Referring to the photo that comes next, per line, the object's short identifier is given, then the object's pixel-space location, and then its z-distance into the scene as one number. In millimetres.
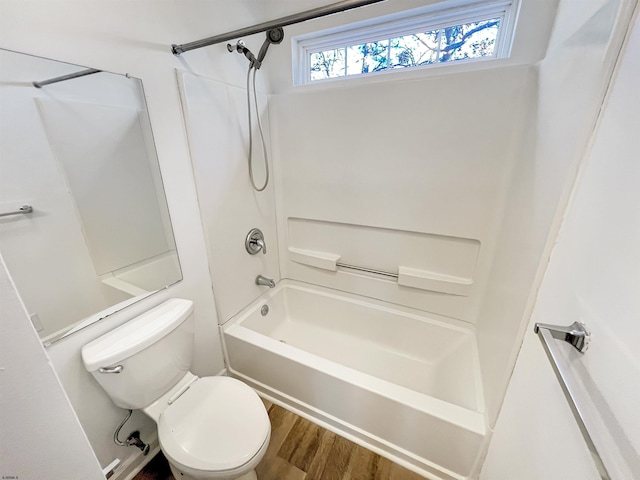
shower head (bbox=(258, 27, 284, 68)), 1079
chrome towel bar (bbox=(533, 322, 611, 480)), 421
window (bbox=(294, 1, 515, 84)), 1323
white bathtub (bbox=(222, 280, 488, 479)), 1171
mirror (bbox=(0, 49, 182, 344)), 822
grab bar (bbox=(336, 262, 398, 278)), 1786
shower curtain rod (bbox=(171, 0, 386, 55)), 817
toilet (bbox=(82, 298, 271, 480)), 948
